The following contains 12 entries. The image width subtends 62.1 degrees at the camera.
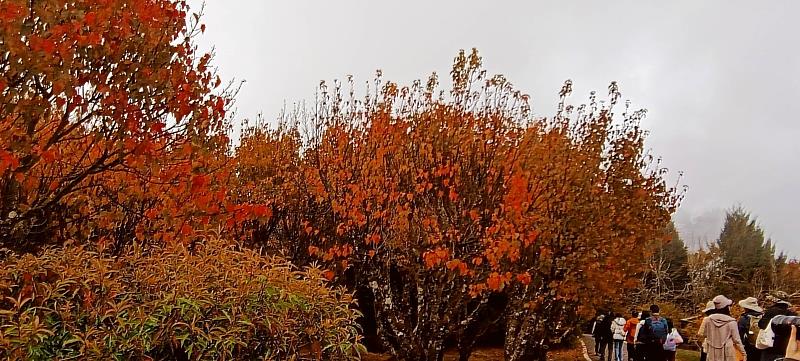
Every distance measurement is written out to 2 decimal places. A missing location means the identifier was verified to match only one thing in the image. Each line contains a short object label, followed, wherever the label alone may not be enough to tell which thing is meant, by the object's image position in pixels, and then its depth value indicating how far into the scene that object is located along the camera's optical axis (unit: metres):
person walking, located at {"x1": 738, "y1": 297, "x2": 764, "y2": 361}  13.02
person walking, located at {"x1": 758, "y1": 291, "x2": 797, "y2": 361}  8.84
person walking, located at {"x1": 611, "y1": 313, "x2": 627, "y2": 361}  17.75
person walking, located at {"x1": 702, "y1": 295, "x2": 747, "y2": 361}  10.16
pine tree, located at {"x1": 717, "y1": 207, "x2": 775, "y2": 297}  37.75
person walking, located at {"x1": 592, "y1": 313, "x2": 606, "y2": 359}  23.37
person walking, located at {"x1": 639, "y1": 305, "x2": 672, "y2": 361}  13.94
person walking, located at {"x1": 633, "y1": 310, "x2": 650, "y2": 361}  14.27
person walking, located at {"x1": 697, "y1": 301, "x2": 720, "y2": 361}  10.66
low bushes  4.14
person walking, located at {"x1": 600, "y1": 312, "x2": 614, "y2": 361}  19.91
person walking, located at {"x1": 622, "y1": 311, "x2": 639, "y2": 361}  16.95
